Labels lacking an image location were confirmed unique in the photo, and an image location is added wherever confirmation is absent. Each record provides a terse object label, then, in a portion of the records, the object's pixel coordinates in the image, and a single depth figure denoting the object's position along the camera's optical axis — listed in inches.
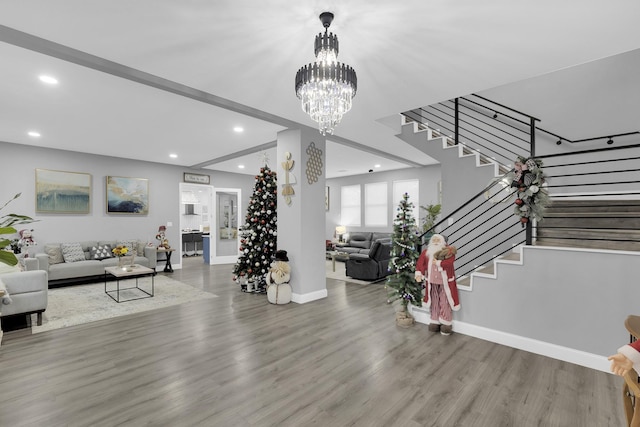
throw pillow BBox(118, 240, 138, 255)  270.6
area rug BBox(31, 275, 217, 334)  158.6
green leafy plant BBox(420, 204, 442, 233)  298.0
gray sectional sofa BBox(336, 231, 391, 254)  354.9
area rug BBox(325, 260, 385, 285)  249.0
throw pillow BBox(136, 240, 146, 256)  278.6
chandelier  91.2
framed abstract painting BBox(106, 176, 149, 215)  278.5
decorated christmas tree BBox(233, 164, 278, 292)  212.1
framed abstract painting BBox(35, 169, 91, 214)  243.3
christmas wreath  120.7
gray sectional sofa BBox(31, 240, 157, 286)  225.1
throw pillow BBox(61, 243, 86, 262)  242.2
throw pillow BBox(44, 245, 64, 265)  234.5
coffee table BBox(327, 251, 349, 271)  296.1
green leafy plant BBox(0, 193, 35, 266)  61.3
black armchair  251.6
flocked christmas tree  154.4
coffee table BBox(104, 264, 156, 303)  195.0
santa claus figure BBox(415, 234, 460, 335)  138.3
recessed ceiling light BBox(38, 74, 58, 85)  125.7
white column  188.4
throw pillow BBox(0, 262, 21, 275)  153.9
